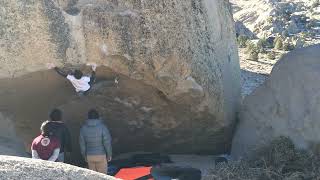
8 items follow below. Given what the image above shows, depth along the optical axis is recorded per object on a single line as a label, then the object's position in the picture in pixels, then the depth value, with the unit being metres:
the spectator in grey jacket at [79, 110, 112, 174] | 7.73
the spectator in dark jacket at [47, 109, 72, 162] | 7.47
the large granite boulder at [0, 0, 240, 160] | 7.88
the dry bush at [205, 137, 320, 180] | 7.63
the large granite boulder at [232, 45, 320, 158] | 8.40
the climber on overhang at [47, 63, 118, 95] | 8.12
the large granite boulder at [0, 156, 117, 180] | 4.00
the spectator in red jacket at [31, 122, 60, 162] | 7.18
